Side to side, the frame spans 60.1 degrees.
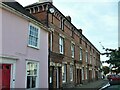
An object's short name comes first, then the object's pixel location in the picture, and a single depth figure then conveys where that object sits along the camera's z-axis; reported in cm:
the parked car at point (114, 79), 1368
